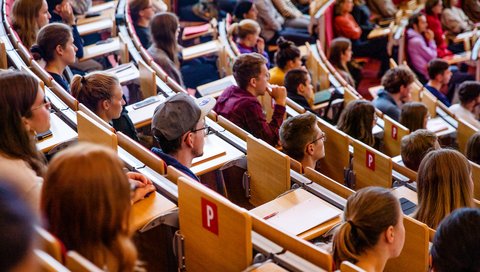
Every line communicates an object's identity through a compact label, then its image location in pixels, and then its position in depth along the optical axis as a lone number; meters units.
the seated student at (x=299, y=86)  4.61
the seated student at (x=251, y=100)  3.86
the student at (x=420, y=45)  6.53
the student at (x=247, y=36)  5.50
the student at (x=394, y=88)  5.00
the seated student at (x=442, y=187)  2.79
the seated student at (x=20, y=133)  2.25
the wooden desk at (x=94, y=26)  5.53
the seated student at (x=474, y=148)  3.99
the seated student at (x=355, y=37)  6.77
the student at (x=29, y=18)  4.38
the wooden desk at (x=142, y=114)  3.76
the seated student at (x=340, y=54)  5.76
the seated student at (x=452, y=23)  7.54
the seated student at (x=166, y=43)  4.77
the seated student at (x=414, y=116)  4.53
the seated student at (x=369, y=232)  2.17
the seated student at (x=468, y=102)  5.17
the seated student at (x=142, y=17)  5.40
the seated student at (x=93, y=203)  1.72
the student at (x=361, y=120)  4.11
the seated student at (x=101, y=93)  3.35
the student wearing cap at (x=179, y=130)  2.84
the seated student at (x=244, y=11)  6.24
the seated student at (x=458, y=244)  1.98
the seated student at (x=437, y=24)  6.96
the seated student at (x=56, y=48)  3.89
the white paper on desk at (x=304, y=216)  2.63
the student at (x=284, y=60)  5.05
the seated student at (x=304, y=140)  3.34
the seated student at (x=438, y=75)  5.66
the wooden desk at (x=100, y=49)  4.97
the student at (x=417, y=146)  3.60
